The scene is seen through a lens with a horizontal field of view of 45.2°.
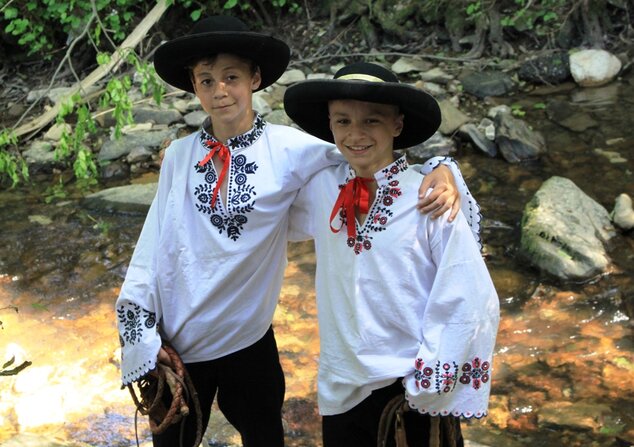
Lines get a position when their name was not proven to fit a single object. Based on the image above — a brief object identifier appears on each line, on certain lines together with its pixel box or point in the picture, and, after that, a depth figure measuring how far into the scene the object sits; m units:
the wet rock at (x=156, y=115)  7.73
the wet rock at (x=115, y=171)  7.11
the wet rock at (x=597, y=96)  7.30
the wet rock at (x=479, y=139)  6.73
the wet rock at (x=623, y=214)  5.18
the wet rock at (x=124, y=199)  6.35
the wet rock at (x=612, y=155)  6.31
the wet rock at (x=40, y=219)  6.25
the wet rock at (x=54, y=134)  7.61
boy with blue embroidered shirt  2.23
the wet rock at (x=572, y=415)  3.46
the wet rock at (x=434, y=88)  7.81
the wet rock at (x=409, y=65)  8.22
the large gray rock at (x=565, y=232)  4.78
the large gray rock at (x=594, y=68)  7.67
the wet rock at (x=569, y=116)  6.95
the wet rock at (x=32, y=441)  2.94
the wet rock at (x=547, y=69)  7.81
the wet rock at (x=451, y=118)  6.97
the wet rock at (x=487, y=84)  7.76
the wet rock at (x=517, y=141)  6.56
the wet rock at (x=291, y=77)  8.27
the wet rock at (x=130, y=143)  7.28
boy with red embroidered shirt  1.90
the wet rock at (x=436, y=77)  7.98
